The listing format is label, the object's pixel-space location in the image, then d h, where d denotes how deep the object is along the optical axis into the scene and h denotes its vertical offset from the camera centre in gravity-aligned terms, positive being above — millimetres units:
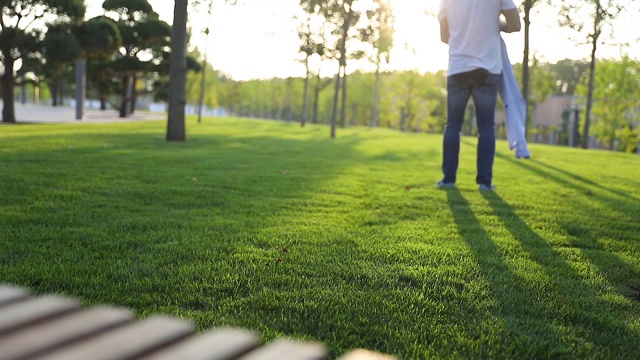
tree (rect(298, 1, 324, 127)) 26922 +4319
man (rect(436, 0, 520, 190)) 5789 +739
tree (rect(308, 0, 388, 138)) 19314 +4114
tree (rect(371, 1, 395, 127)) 21367 +4107
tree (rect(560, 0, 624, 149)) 20484 +4656
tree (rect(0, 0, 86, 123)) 19406 +2698
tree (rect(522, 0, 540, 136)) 16797 +2929
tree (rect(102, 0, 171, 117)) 31359 +4613
